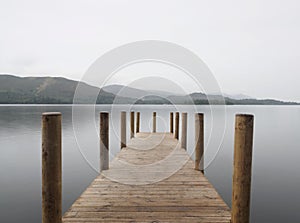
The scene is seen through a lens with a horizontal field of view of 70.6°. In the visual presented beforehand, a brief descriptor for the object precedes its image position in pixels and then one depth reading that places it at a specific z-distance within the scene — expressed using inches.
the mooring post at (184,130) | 328.2
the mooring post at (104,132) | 192.2
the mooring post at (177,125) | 418.2
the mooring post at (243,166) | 99.6
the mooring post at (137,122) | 551.1
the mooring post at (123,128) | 326.6
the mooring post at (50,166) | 91.7
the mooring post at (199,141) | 199.3
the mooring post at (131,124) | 468.4
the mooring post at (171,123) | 539.9
